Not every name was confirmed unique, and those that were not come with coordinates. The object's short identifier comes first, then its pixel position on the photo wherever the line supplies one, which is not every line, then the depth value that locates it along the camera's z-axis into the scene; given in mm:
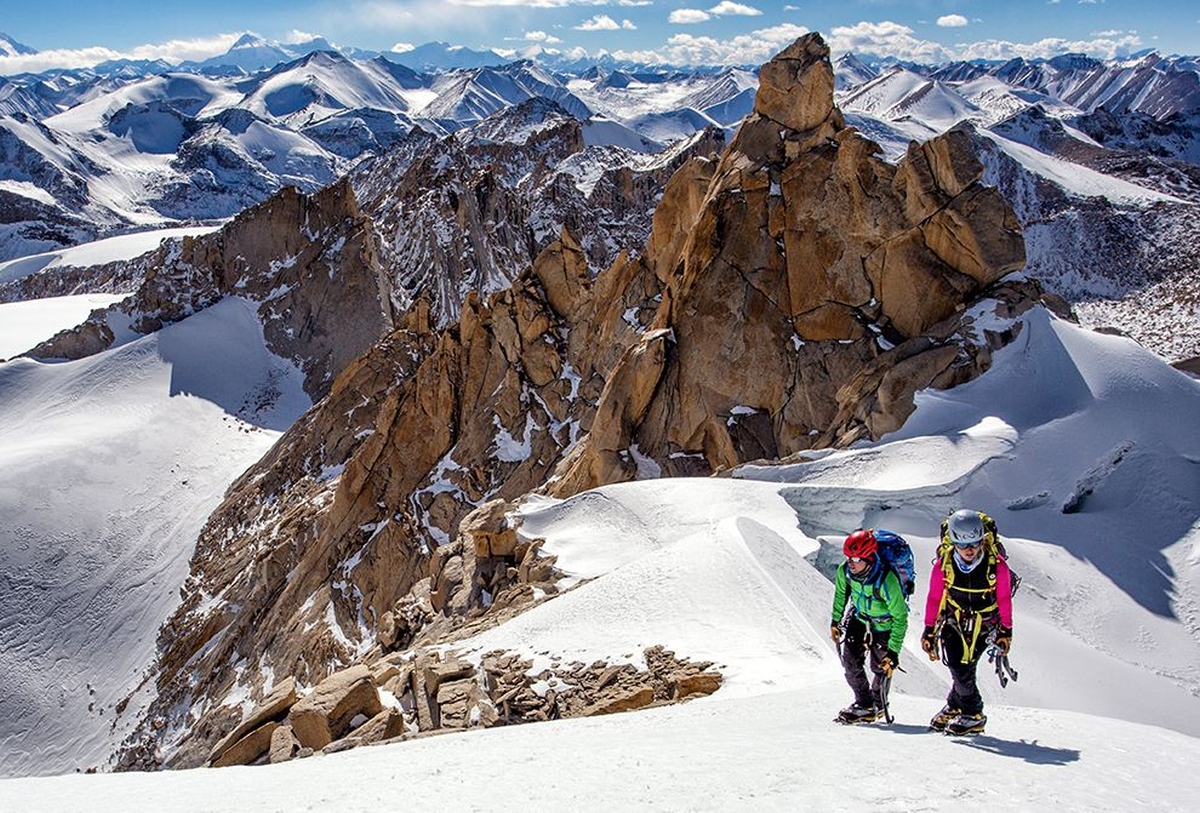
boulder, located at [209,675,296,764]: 11180
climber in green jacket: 7629
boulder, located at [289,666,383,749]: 10109
